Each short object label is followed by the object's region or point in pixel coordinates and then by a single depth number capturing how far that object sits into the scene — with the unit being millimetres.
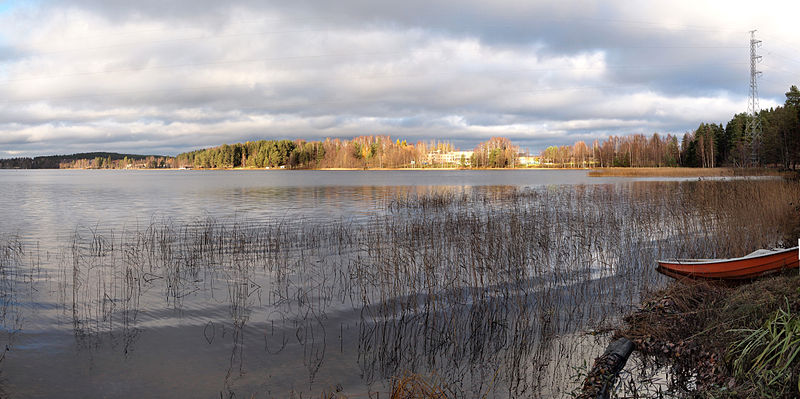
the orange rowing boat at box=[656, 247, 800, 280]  10406
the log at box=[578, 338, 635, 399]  5562
